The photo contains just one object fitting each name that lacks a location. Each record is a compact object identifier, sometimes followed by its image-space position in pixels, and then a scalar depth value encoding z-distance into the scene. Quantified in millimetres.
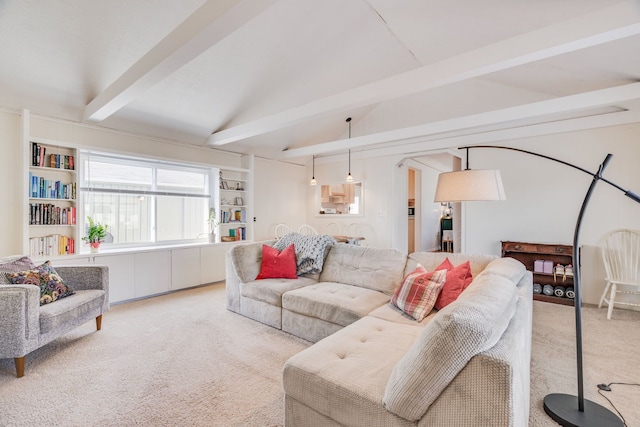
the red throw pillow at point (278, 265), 3441
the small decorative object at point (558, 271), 3869
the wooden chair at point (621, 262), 3422
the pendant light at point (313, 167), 6929
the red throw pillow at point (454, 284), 2291
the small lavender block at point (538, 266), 4059
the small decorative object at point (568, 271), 3862
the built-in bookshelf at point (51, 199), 3410
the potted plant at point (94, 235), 3787
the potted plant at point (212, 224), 5184
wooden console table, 3928
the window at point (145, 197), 4059
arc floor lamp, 1676
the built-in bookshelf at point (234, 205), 5344
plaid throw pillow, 2268
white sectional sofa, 1065
